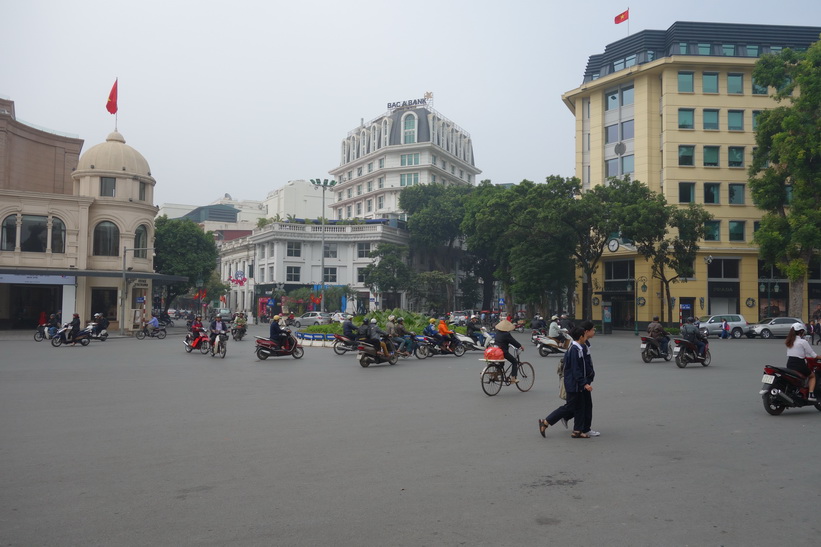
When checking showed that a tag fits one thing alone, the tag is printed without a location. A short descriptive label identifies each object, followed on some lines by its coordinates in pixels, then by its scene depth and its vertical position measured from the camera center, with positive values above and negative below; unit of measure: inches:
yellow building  1749.5 +427.1
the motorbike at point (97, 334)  1148.5 -84.1
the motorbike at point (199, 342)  924.0 -75.0
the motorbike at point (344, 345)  832.9 -76.3
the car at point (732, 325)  1470.2 -66.0
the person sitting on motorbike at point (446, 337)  871.1 -60.3
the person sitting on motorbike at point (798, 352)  378.3 -33.4
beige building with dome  1563.7 +144.3
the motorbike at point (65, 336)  1055.0 -79.4
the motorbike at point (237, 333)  1295.5 -85.6
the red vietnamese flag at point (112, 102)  1747.0 +531.9
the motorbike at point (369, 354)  729.6 -71.5
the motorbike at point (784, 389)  379.2 -56.0
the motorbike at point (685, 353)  700.7 -64.0
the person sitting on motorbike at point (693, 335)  710.5 -43.8
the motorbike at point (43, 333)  1259.4 -87.5
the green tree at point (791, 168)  1413.6 +308.3
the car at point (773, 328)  1446.9 -70.5
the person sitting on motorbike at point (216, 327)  892.0 -50.7
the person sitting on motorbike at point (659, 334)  768.9 -47.1
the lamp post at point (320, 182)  1734.1 +311.7
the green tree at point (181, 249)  2096.5 +145.7
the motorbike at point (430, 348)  870.4 -76.0
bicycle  476.3 -63.5
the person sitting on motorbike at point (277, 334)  815.7 -54.8
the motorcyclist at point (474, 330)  949.2 -54.8
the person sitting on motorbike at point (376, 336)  737.6 -50.5
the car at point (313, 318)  1850.4 -77.8
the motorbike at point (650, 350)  767.1 -66.4
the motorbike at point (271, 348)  809.5 -72.8
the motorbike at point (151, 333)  1393.9 -95.1
